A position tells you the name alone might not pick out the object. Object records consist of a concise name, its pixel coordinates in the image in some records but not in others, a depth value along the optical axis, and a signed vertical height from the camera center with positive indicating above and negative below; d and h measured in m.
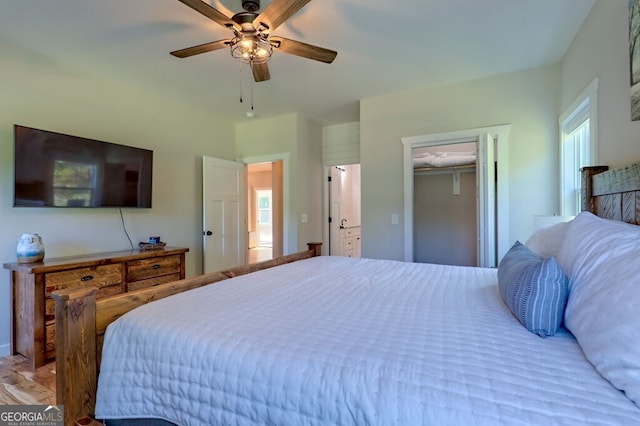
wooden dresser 2.32 -0.58
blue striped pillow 0.95 -0.28
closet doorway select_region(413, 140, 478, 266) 4.46 +0.10
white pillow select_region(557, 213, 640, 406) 0.67 -0.23
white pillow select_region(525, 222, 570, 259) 1.40 -0.15
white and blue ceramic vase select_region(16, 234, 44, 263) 2.43 -0.28
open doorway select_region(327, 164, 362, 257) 5.11 +0.05
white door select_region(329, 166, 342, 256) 5.08 +0.03
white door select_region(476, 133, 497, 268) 2.95 +0.10
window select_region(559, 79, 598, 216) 2.35 +0.54
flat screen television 2.50 +0.40
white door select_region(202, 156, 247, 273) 4.15 +0.01
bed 0.69 -0.39
